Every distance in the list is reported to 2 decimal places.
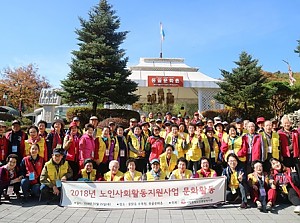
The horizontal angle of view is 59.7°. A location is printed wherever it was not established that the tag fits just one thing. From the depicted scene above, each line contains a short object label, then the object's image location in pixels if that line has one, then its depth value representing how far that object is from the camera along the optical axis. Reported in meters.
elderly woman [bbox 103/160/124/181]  5.46
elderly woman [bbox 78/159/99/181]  5.55
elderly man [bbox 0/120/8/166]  5.87
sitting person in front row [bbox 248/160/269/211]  5.00
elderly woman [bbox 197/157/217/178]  5.52
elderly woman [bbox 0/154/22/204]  5.39
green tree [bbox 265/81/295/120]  18.20
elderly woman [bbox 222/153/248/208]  5.21
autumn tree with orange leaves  35.38
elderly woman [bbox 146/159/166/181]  5.51
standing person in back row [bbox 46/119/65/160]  6.03
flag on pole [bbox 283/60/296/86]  27.18
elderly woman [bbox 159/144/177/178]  5.86
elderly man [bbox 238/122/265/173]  5.55
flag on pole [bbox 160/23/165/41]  28.99
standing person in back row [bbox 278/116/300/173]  5.60
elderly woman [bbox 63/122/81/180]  5.86
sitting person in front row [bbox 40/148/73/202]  5.36
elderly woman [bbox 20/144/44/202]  5.45
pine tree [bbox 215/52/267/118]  18.39
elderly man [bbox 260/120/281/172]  5.57
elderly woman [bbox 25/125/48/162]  5.83
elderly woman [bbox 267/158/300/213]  5.07
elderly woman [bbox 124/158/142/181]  5.41
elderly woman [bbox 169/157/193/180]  5.47
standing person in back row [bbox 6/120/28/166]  5.99
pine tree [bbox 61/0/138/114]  15.78
